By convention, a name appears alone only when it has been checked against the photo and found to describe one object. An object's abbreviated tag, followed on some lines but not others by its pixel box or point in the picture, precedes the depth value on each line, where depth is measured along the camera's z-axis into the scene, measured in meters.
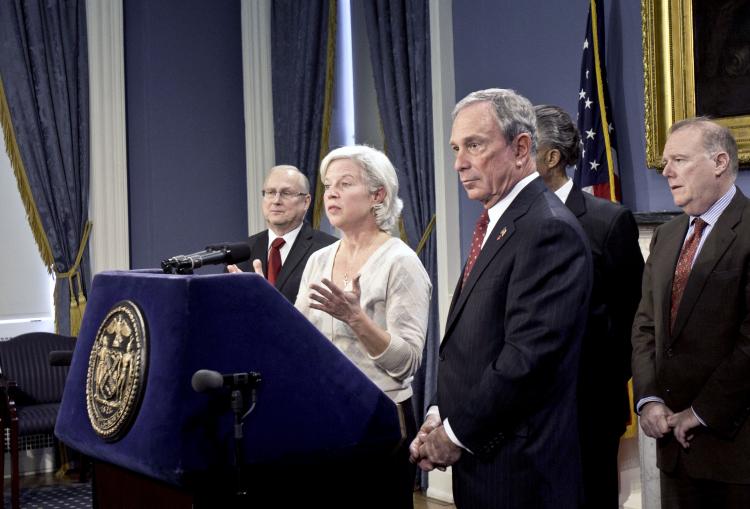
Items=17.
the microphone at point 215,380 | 1.59
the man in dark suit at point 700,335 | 2.64
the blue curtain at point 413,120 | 5.64
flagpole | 4.45
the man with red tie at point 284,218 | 4.04
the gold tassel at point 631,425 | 4.23
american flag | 4.46
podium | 1.70
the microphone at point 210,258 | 1.94
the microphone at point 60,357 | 2.33
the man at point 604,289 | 2.60
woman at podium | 2.21
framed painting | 4.17
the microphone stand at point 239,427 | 1.67
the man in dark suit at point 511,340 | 1.93
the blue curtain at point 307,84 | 6.50
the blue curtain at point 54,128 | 6.09
